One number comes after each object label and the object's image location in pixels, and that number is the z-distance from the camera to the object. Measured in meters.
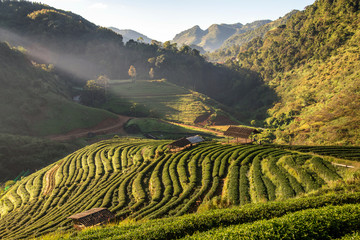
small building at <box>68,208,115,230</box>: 24.11
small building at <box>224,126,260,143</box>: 49.97
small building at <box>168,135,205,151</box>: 49.34
